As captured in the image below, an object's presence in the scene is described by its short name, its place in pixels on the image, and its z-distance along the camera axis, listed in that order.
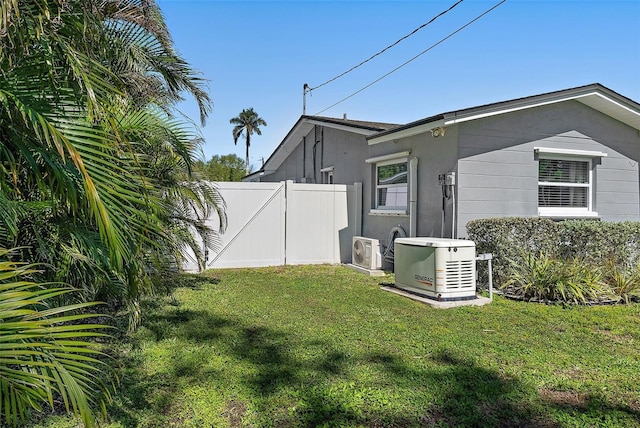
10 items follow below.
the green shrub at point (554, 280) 6.38
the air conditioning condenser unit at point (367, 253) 9.16
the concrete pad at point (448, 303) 6.11
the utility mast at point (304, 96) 18.75
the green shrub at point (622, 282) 6.56
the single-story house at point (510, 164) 7.93
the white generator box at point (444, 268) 6.23
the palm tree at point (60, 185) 1.64
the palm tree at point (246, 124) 48.41
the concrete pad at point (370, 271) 8.88
